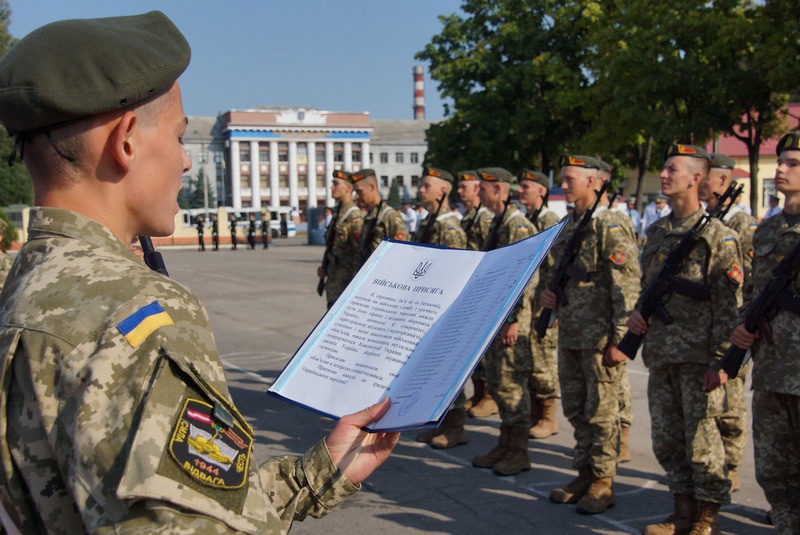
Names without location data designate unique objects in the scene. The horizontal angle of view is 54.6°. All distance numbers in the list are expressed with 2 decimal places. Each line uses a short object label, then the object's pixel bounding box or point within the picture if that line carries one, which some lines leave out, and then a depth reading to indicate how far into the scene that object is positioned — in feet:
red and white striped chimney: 314.76
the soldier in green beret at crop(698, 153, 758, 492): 15.97
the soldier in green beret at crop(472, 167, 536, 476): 17.97
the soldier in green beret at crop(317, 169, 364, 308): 26.71
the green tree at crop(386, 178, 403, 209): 246.47
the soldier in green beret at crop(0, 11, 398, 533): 3.34
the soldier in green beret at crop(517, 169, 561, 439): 20.92
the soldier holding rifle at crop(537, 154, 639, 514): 15.62
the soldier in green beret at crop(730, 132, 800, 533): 11.91
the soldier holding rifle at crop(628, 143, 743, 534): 13.51
